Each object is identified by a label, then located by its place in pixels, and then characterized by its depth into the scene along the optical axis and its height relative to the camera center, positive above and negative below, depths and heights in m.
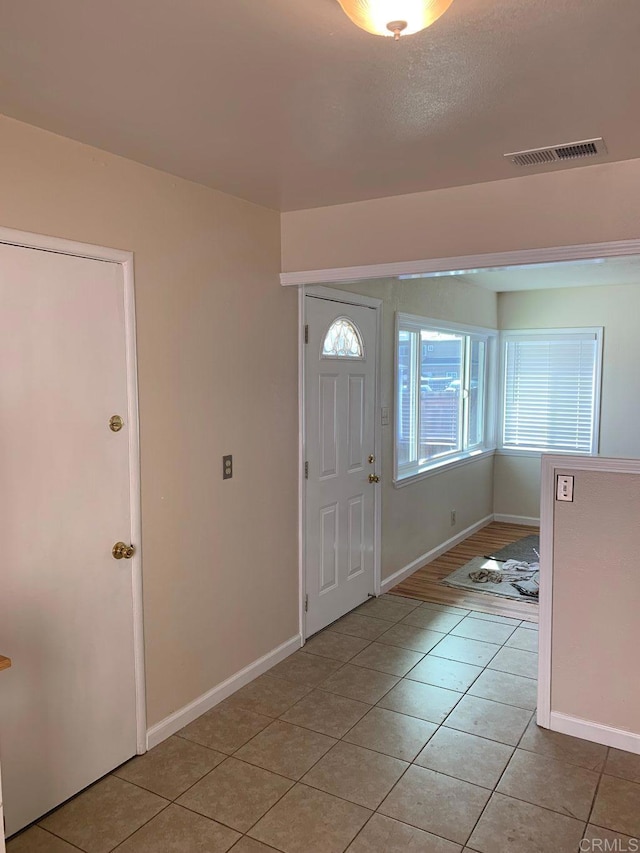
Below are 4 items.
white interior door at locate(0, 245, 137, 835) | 2.17 -0.56
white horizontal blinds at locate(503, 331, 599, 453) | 6.40 -0.13
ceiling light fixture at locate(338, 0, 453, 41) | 1.24 +0.72
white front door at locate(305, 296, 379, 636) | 3.79 -0.50
